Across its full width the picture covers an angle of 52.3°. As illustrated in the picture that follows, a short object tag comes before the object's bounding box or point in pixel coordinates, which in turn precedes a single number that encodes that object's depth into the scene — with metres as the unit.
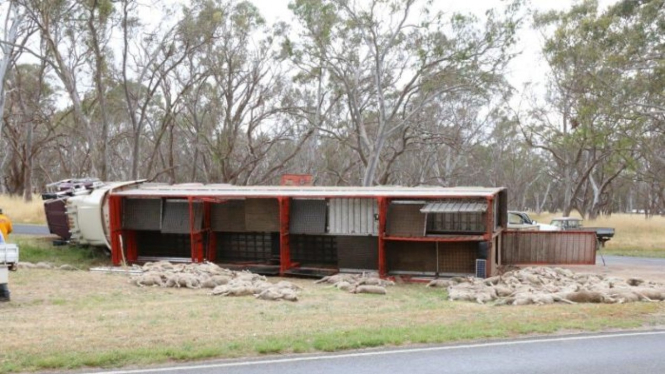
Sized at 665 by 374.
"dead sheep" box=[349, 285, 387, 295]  14.20
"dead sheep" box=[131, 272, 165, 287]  14.13
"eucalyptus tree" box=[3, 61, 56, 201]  41.25
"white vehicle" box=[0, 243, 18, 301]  10.75
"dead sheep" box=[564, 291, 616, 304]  12.61
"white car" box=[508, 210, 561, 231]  23.70
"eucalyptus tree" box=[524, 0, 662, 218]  27.36
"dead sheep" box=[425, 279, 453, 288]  15.68
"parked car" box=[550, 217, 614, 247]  27.08
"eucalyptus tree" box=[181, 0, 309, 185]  33.07
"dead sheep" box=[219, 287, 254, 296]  13.03
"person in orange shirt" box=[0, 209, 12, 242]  12.66
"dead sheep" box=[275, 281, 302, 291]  13.59
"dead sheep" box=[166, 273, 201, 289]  14.03
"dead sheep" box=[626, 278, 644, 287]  15.02
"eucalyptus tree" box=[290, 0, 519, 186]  29.61
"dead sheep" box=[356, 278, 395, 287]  14.95
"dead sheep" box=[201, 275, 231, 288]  14.16
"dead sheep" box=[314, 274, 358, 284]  15.73
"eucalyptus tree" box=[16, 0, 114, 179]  26.78
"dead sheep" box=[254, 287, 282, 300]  12.59
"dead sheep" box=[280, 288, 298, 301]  12.64
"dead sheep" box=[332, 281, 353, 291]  14.75
